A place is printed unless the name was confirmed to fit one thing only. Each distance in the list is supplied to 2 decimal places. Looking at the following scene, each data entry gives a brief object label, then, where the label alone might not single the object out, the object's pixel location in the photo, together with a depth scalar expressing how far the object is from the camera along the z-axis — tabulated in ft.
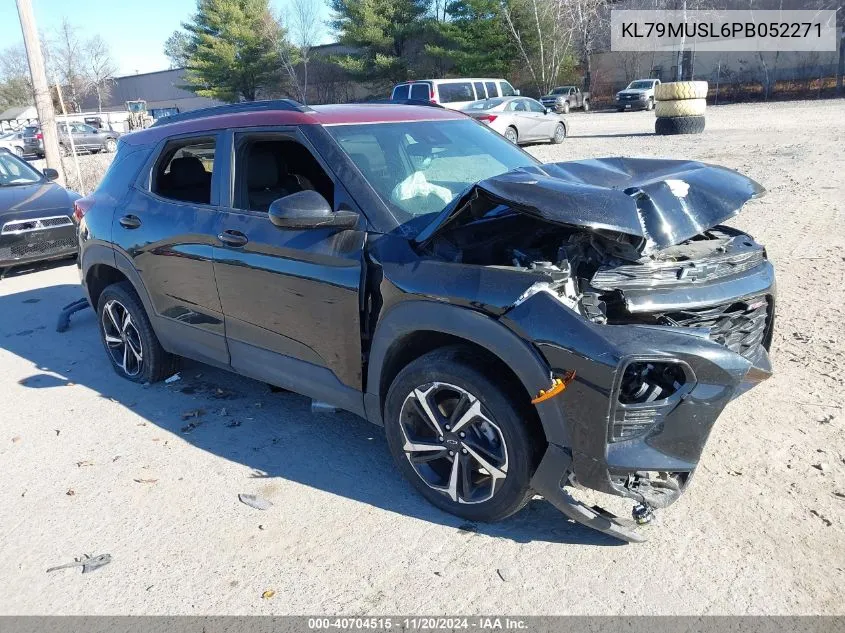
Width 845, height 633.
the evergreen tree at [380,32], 153.58
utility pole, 42.29
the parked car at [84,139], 109.29
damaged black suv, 8.79
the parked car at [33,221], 28.40
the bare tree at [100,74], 209.46
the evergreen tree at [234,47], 168.55
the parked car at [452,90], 71.41
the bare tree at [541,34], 141.59
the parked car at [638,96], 121.60
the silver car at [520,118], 63.36
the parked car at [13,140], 103.30
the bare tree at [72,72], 148.27
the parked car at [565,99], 129.70
